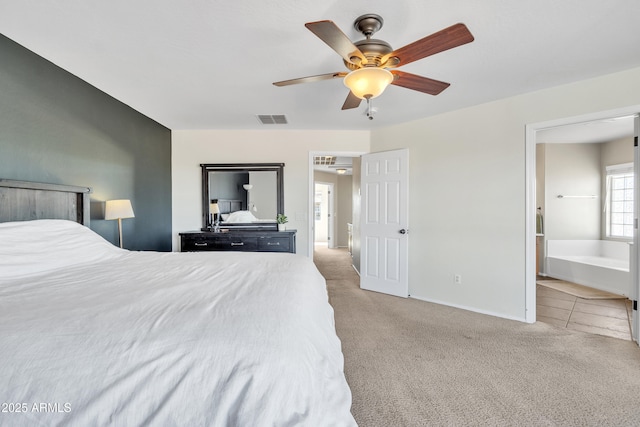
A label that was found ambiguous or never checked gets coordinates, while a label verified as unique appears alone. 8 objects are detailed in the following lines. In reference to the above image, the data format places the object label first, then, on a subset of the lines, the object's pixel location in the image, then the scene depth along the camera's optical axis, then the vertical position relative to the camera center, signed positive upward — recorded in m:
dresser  3.64 -0.40
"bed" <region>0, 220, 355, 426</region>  0.71 -0.42
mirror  4.12 +0.24
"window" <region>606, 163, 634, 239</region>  4.46 +0.15
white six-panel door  3.73 -0.16
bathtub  3.82 -0.83
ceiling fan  1.39 +0.90
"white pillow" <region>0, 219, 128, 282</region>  1.52 -0.22
